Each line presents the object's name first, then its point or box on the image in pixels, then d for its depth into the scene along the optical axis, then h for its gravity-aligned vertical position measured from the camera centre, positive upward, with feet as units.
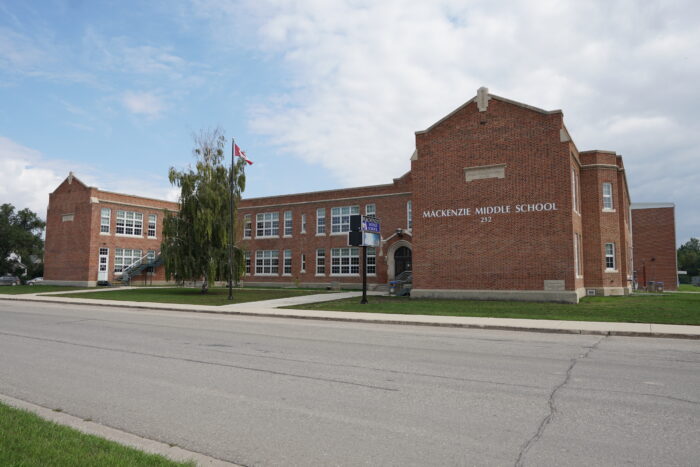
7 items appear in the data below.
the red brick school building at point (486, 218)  77.97 +10.42
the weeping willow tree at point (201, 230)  101.71 +8.67
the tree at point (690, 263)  371.97 +6.79
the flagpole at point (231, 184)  87.71 +15.69
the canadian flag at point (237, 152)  87.97 +21.52
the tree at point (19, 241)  190.70 +11.78
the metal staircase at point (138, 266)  151.12 +1.44
